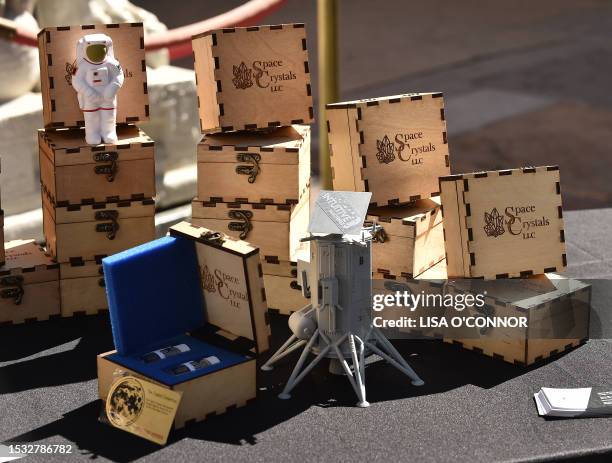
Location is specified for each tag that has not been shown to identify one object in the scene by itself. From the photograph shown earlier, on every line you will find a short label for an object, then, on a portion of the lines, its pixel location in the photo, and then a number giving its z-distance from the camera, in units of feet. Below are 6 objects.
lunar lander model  13.94
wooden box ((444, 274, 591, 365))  15.05
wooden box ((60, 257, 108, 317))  16.74
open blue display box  13.53
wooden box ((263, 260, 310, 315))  16.66
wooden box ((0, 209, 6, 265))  16.38
